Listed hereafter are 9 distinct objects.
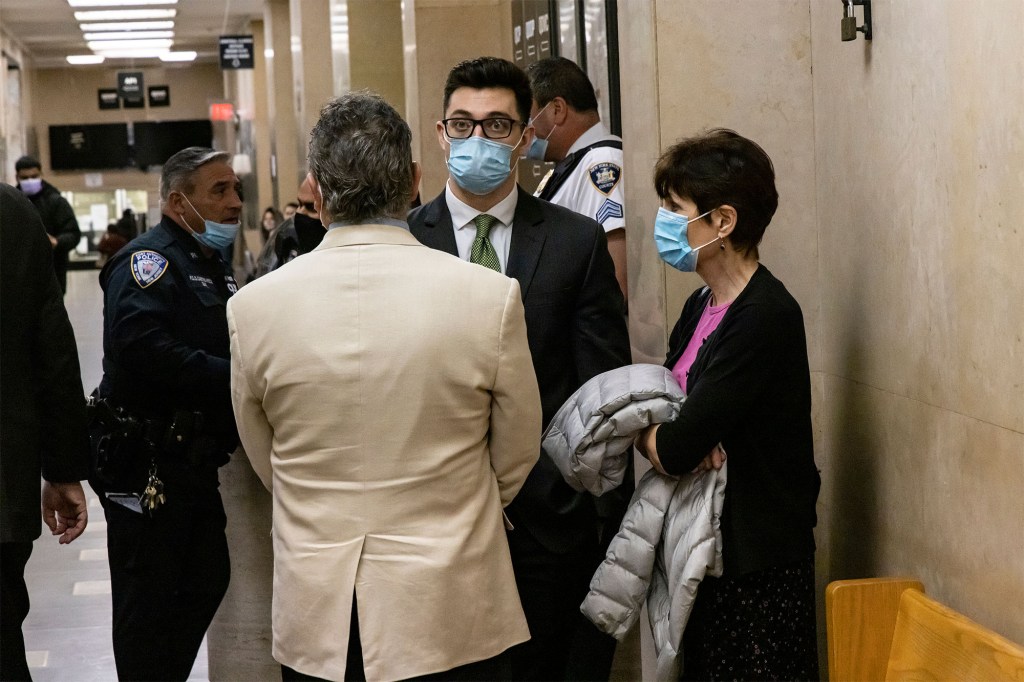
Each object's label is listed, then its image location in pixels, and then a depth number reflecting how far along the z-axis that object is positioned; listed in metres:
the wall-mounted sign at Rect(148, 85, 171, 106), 31.27
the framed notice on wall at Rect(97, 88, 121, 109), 31.50
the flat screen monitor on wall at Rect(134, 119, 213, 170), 31.88
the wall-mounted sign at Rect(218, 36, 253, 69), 20.80
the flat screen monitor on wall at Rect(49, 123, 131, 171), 32.25
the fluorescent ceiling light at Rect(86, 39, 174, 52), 25.31
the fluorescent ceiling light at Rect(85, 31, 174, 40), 23.59
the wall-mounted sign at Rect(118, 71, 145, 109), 28.73
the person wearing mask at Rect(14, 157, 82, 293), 12.77
